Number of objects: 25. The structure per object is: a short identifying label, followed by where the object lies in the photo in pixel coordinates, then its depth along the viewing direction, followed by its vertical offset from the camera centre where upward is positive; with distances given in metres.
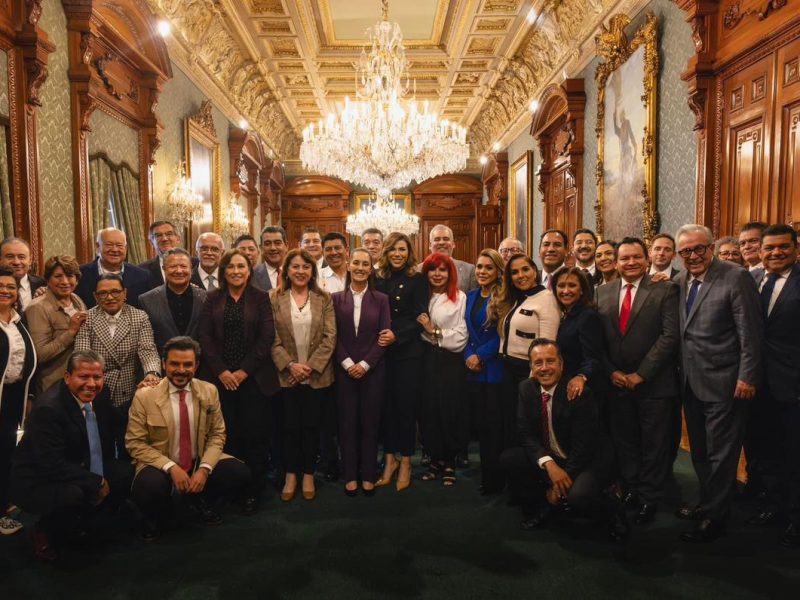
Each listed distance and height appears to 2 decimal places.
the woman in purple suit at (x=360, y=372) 3.74 -0.66
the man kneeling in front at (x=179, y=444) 3.04 -0.95
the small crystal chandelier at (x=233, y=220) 9.30 +0.82
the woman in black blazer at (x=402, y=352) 3.89 -0.56
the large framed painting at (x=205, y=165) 7.79 +1.54
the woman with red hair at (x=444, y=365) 3.90 -0.65
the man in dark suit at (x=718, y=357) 2.90 -0.46
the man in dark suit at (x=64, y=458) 2.81 -0.93
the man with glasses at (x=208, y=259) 4.40 +0.09
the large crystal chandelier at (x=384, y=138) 7.49 +1.78
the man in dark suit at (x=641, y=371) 3.21 -0.58
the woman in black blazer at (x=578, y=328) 3.26 -0.34
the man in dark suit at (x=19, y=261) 3.38 +0.07
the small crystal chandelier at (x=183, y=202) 6.88 +0.84
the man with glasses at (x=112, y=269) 3.99 +0.02
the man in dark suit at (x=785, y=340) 2.89 -0.37
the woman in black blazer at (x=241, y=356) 3.53 -0.52
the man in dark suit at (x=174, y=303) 3.62 -0.20
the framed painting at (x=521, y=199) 10.43 +1.38
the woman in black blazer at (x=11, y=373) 3.01 -0.53
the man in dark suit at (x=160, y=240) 4.51 +0.25
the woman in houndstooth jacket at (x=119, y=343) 3.34 -0.41
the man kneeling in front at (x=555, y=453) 3.02 -1.00
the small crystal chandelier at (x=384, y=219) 10.30 +0.90
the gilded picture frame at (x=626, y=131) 5.47 +1.43
